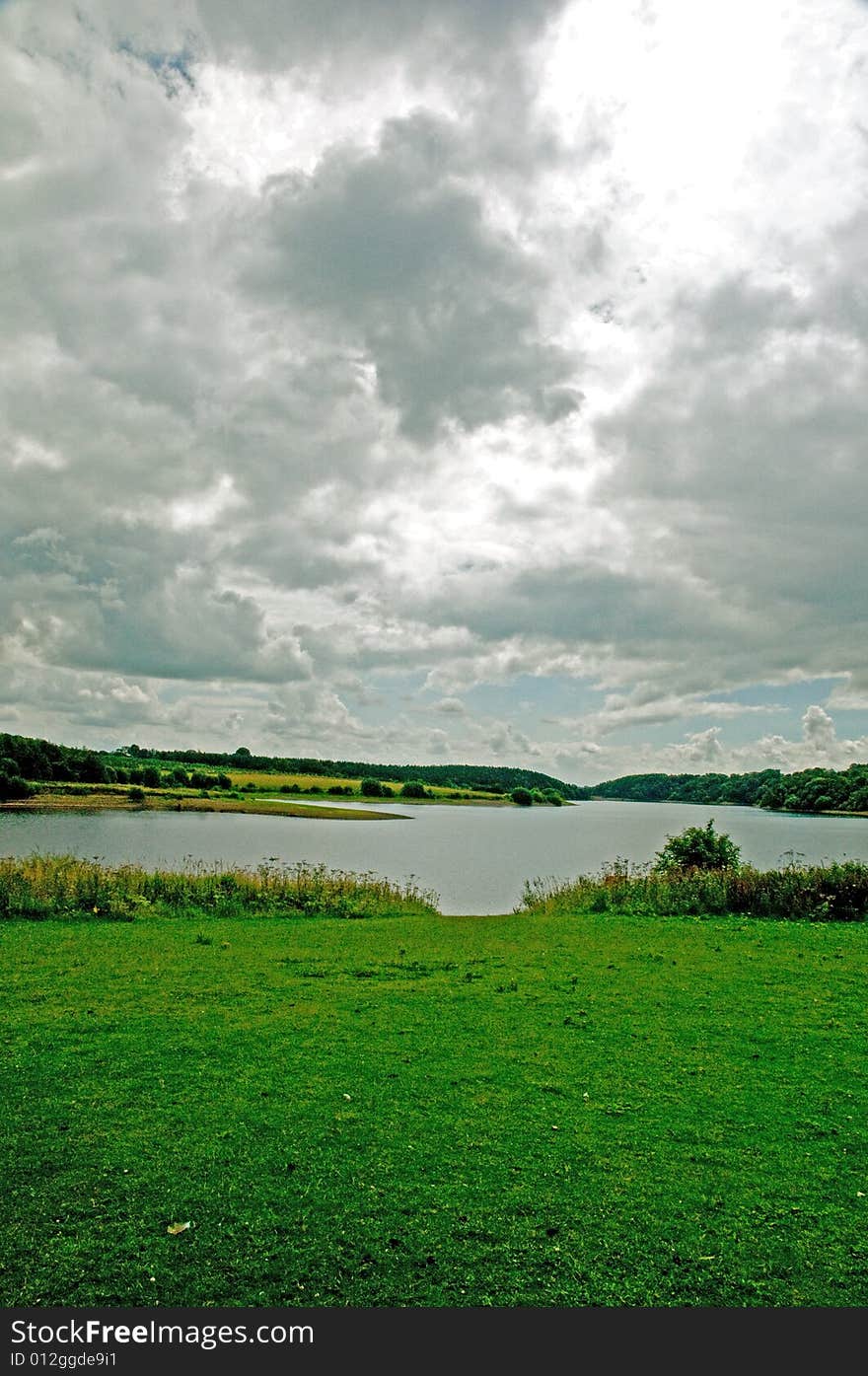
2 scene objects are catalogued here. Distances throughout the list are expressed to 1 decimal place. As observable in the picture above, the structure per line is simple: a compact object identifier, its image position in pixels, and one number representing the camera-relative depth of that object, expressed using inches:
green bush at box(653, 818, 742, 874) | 1051.9
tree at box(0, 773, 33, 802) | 3639.3
